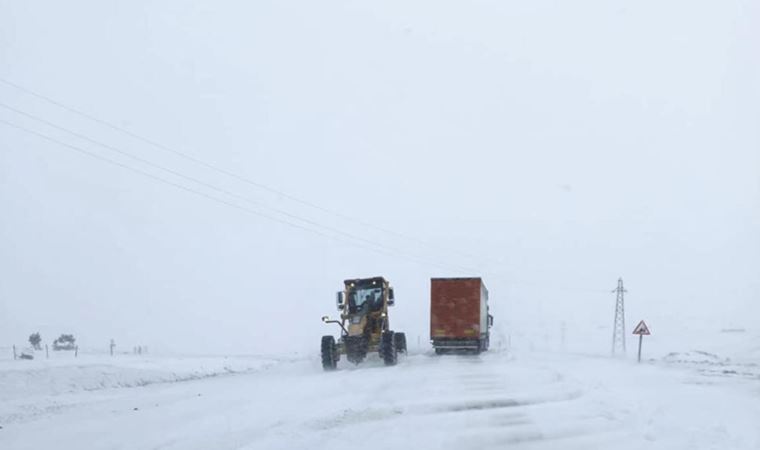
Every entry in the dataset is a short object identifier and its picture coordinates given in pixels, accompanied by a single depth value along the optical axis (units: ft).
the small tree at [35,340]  186.66
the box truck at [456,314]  116.98
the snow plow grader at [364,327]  84.69
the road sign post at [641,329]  106.60
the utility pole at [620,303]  169.27
